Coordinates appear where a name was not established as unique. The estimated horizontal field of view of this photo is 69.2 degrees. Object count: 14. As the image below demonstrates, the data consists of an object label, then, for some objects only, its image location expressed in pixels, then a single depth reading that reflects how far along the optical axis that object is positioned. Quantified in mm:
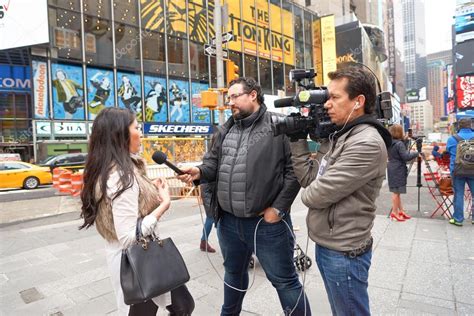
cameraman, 1813
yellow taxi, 15305
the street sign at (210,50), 10523
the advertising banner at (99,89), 21734
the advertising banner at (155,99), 24312
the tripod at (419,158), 6649
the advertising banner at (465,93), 37250
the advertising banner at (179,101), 25797
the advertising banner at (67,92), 20375
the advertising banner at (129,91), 23000
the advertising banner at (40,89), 19797
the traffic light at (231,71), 9828
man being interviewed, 2410
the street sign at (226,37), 10281
